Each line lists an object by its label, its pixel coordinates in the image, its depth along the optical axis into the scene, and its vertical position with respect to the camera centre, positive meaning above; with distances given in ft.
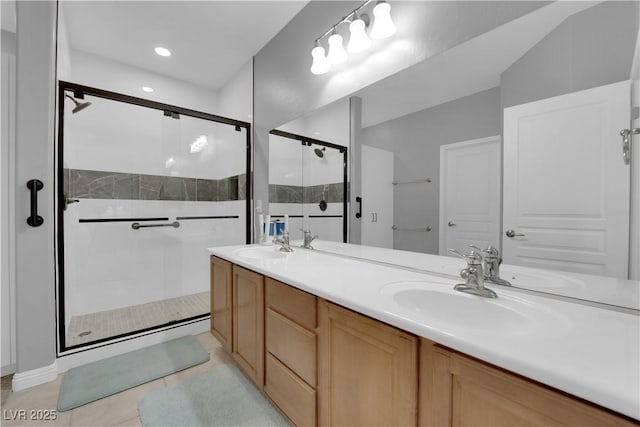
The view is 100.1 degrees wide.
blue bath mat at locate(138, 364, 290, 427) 4.48 -3.50
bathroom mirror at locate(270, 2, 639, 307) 2.61 +0.81
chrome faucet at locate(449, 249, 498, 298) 3.07 -0.76
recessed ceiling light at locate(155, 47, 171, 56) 8.17 +4.93
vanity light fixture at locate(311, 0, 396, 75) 4.36 +3.25
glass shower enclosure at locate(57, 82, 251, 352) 7.43 +0.06
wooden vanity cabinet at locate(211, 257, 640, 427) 1.74 -1.50
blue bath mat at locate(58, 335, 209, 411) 5.08 -3.48
